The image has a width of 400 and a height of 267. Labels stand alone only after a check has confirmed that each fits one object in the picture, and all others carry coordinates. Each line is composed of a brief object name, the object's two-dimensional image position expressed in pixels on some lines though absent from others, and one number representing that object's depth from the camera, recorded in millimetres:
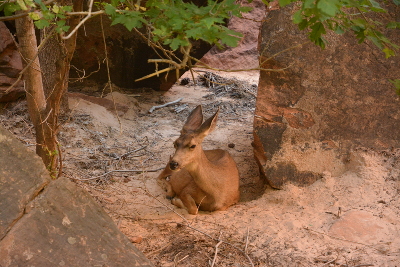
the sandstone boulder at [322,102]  9922
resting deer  9633
